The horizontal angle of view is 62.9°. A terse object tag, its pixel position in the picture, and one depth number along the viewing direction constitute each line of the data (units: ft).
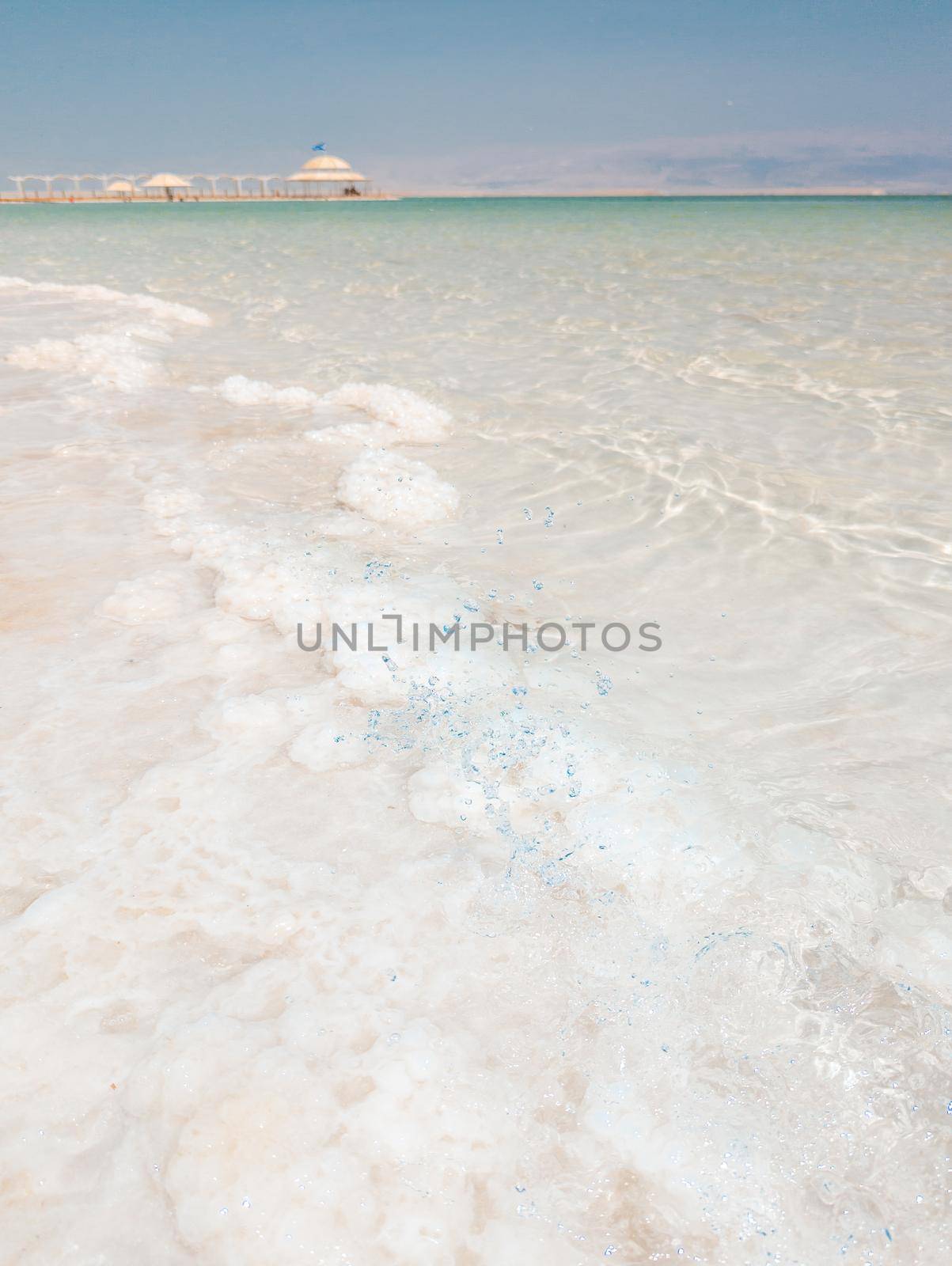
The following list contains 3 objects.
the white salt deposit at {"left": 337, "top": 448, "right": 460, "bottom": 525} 12.60
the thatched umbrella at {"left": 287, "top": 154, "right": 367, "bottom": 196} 227.40
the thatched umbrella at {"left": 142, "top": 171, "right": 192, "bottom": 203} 208.54
